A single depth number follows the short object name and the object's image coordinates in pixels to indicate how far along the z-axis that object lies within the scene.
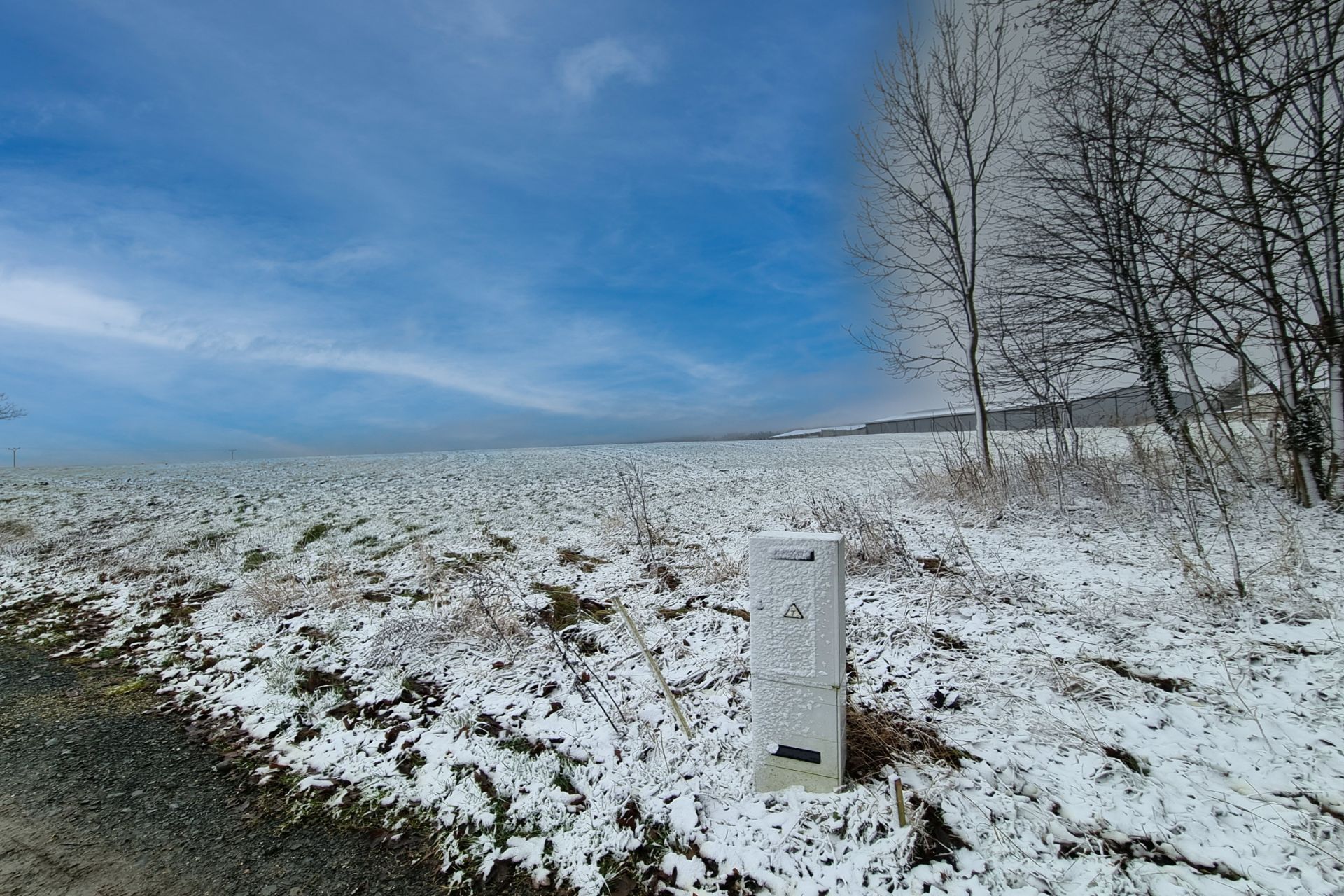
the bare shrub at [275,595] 6.28
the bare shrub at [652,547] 6.25
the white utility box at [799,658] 2.70
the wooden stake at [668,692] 3.41
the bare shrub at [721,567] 6.07
